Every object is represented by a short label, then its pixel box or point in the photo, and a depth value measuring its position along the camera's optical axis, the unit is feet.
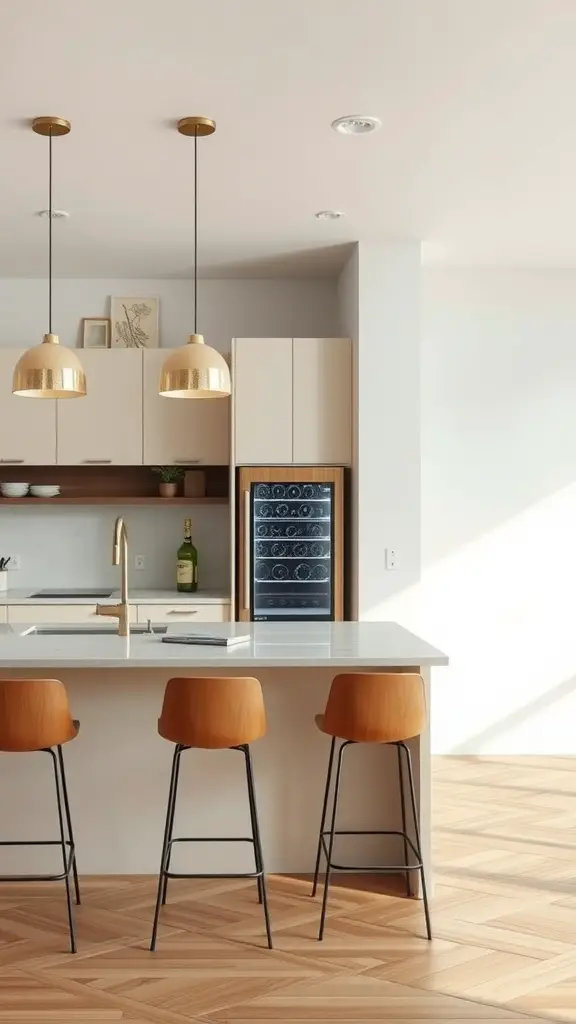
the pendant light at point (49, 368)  12.87
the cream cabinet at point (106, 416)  19.90
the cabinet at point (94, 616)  19.10
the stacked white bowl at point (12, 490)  20.36
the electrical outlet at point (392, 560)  18.90
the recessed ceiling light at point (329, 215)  16.92
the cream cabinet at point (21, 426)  19.84
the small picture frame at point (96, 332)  20.87
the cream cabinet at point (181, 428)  19.99
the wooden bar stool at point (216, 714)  11.43
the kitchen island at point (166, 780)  13.37
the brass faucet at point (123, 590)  13.92
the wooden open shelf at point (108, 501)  20.39
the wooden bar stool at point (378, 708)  11.66
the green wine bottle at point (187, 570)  20.36
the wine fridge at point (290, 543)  19.21
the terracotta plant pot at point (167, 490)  20.61
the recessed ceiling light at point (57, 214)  16.74
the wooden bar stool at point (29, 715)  11.38
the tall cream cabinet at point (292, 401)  19.30
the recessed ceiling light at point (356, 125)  13.04
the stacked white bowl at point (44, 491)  20.47
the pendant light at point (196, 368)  13.00
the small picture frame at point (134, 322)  20.84
